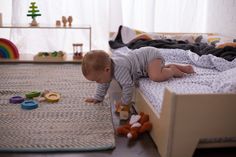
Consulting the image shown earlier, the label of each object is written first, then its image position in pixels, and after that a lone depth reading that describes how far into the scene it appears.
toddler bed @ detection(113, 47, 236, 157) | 1.07
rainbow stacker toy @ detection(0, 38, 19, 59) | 2.73
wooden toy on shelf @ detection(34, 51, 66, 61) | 2.77
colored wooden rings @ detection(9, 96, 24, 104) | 1.70
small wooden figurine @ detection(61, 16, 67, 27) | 2.86
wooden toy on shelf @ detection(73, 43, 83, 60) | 2.82
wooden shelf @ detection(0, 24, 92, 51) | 2.74
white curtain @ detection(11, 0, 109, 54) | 3.07
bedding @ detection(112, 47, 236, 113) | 1.31
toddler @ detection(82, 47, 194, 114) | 1.47
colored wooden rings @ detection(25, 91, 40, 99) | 1.78
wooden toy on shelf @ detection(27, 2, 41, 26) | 2.81
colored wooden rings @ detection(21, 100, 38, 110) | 1.62
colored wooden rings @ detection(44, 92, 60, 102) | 1.73
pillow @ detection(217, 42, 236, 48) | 2.12
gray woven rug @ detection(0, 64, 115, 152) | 1.26
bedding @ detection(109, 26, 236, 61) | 2.01
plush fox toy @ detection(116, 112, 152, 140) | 1.35
